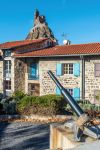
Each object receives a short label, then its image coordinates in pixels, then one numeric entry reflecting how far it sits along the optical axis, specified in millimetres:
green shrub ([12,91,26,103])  20750
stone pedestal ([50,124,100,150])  5297
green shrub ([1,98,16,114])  19250
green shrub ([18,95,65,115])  18188
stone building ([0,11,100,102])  25531
